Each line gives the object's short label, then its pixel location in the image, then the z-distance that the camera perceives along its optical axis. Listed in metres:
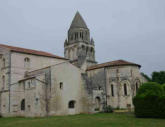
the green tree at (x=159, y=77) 59.16
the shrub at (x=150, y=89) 24.36
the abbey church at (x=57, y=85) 32.91
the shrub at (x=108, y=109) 36.61
